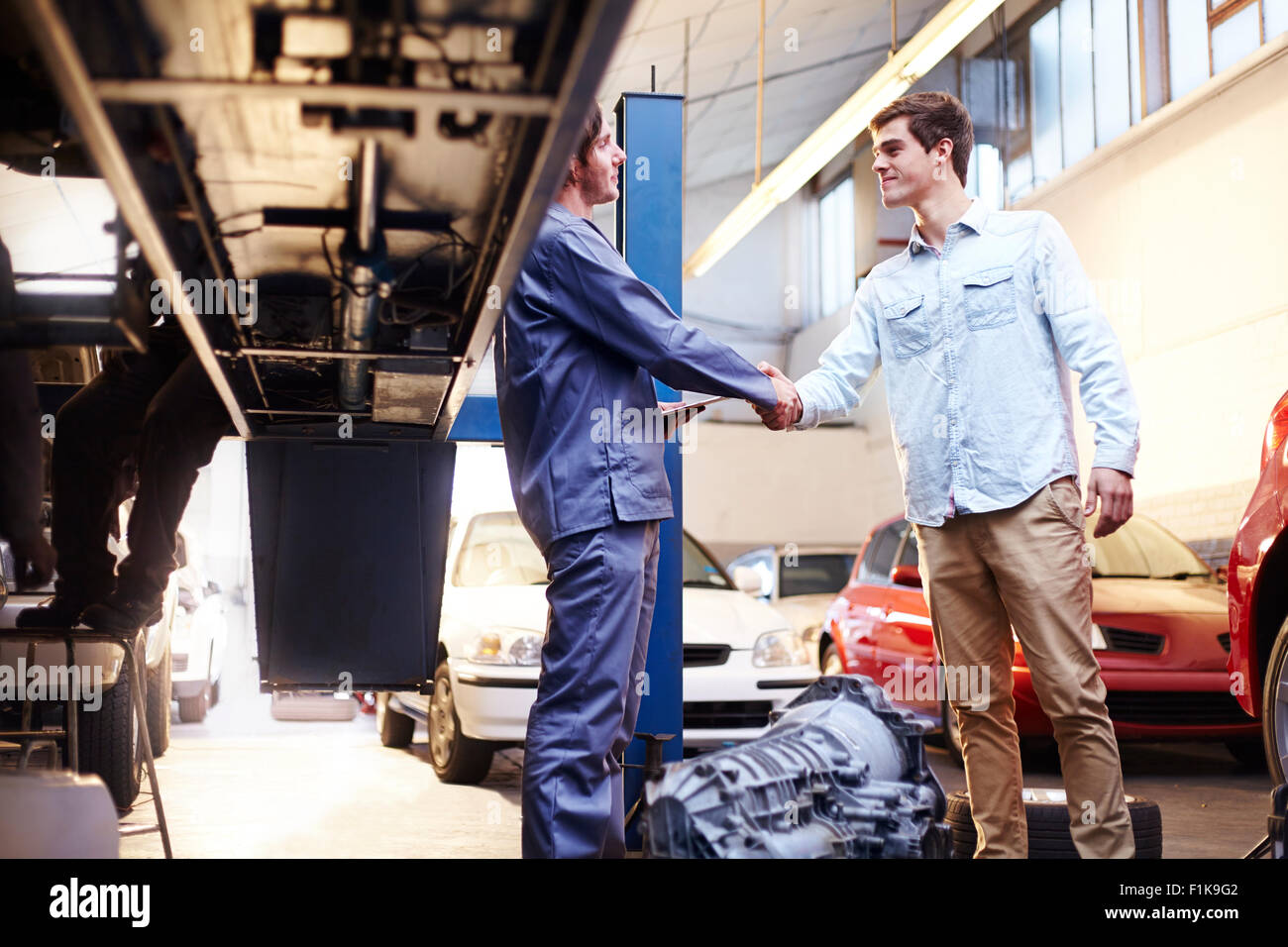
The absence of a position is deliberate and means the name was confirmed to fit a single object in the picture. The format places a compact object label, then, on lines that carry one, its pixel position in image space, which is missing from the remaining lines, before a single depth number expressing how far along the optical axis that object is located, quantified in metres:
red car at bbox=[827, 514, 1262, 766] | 5.19
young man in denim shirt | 2.35
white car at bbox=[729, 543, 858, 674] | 9.40
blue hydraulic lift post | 3.26
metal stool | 2.70
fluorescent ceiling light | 6.20
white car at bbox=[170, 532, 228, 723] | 5.66
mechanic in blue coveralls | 2.09
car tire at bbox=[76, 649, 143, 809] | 3.59
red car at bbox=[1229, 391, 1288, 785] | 2.96
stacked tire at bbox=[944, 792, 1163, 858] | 2.53
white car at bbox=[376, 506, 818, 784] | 4.87
